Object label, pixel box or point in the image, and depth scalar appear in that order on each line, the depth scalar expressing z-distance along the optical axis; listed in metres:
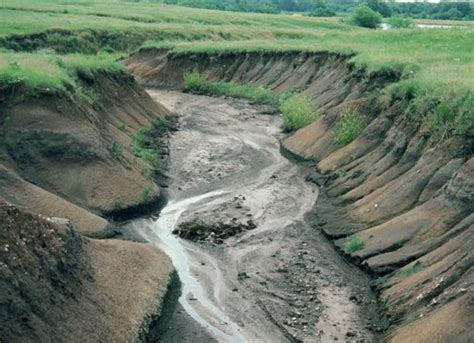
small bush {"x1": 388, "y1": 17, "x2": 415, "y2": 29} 109.51
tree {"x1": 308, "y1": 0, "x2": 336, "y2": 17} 154.25
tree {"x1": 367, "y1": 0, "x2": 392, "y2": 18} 151.12
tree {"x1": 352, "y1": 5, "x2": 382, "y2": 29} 115.25
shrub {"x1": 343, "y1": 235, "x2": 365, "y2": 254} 26.77
